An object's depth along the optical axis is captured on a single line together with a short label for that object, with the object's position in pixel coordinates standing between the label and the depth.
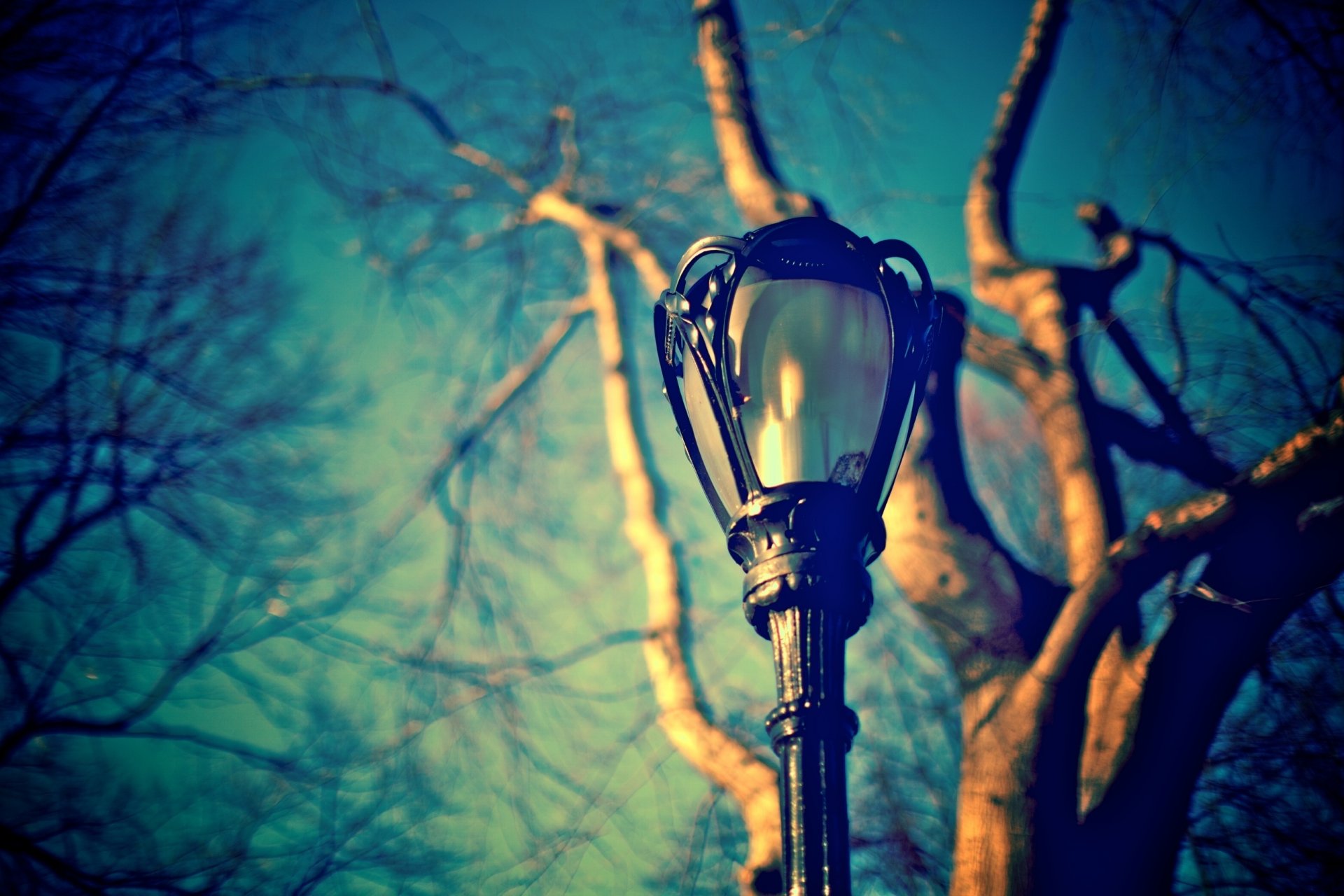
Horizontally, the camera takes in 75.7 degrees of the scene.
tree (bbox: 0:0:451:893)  3.42
